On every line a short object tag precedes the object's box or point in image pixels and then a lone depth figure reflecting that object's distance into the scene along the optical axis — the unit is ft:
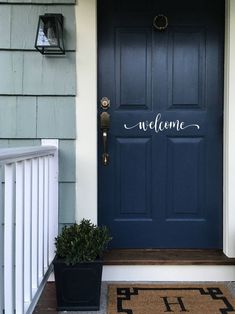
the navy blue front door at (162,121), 9.74
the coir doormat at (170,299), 7.80
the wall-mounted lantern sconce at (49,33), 8.89
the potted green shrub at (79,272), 7.81
